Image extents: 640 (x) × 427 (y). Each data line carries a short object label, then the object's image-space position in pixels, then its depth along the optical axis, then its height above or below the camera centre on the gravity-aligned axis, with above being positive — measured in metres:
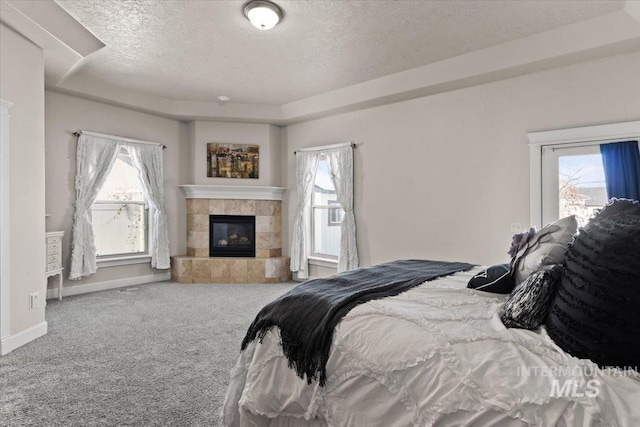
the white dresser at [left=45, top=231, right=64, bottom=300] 4.24 -0.45
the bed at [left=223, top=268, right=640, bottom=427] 0.97 -0.52
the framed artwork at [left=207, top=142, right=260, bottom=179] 6.05 +0.93
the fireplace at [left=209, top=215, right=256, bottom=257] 6.05 -0.37
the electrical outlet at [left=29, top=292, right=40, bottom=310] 3.20 -0.76
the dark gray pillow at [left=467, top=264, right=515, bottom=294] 1.79 -0.36
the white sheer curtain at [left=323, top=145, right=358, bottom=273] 5.21 +0.06
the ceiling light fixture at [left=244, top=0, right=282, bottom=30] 2.87 +1.65
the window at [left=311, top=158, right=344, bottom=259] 5.72 -0.04
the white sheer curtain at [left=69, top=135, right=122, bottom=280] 4.78 +0.29
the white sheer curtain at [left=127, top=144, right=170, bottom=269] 5.61 +0.31
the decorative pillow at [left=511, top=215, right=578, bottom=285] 1.58 -0.17
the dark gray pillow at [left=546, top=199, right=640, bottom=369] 1.02 -0.26
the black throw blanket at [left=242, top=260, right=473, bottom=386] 1.45 -0.44
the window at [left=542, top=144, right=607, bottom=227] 3.46 +0.29
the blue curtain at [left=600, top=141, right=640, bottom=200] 3.23 +0.39
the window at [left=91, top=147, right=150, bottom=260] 5.32 +0.01
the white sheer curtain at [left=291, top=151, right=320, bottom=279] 5.84 -0.02
